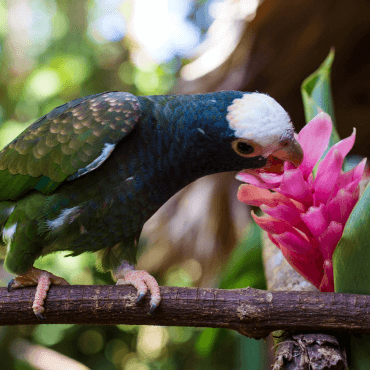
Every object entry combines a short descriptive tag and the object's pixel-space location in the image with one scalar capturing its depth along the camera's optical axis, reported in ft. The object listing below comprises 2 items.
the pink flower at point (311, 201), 3.13
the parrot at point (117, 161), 3.19
